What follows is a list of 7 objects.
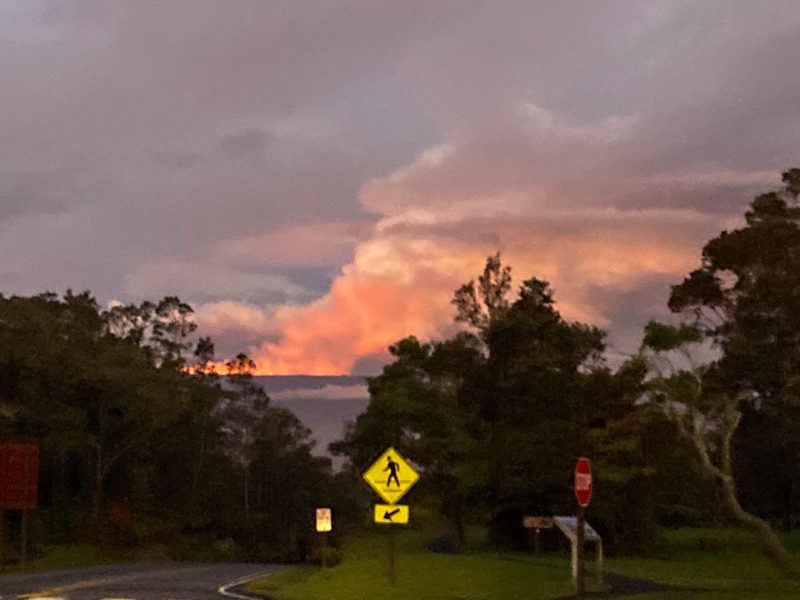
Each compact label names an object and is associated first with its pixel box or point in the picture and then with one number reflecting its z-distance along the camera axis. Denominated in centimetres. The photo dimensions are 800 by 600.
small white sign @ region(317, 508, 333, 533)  3042
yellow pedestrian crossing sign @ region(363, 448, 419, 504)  2670
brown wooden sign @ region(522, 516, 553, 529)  3187
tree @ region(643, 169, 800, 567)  5162
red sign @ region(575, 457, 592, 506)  1844
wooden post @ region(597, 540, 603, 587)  2995
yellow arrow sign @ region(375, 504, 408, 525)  2652
